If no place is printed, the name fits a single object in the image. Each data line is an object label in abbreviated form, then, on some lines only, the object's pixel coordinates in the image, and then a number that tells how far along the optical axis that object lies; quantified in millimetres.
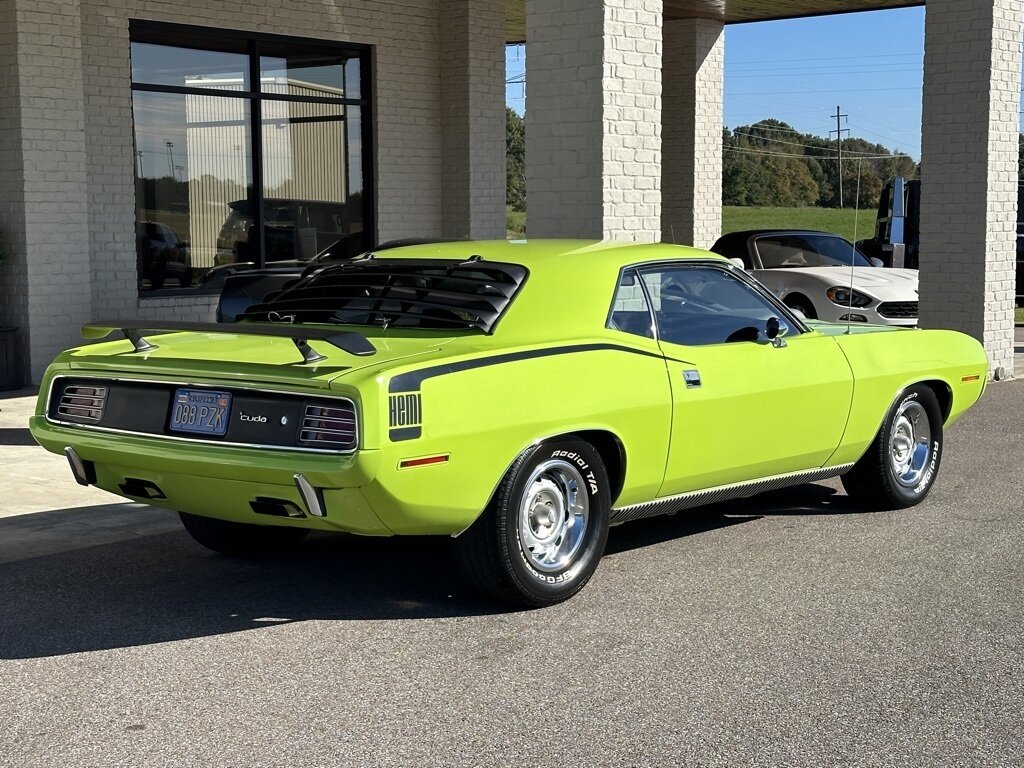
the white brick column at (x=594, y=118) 9977
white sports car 15242
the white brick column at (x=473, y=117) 16734
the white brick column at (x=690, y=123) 21945
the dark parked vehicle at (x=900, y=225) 20422
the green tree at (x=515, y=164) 69875
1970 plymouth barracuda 5125
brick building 10227
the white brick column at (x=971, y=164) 13625
